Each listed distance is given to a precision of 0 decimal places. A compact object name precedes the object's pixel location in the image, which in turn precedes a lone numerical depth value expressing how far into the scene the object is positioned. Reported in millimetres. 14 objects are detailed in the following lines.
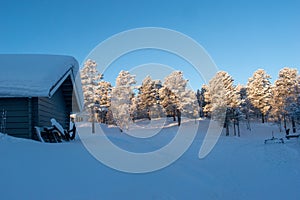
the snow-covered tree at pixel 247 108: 40125
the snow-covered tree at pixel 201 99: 48212
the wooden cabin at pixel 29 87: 8625
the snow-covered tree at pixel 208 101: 37094
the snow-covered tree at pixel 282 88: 34656
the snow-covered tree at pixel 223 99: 34656
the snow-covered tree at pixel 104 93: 36031
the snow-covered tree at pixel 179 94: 40794
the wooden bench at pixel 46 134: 9100
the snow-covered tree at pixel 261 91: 41219
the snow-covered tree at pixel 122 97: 39438
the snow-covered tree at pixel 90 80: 33500
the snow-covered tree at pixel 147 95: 45062
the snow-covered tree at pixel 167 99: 41625
